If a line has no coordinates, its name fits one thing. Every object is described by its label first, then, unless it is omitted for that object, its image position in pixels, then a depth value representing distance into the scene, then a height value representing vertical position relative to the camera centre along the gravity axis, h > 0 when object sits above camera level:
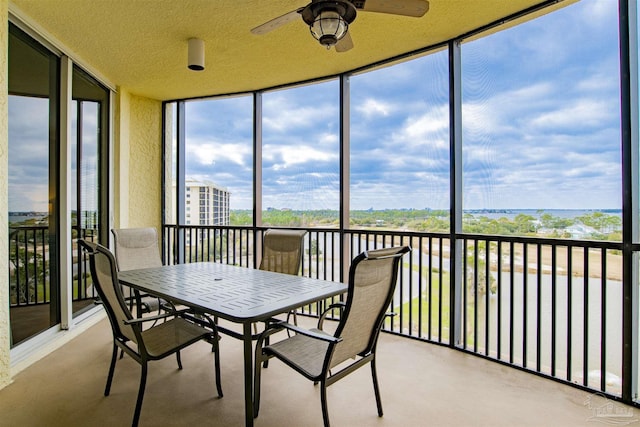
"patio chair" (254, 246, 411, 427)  1.56 -0.60
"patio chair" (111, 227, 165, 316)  2.96 -0.36
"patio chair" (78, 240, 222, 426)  1.76 -0.71
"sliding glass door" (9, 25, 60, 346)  2.53 +0.21
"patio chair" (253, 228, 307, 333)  2.94 -0.34
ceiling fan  1.77 +1.09
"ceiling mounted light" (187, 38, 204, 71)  2.88 +1.38
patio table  1.62 -0.48
